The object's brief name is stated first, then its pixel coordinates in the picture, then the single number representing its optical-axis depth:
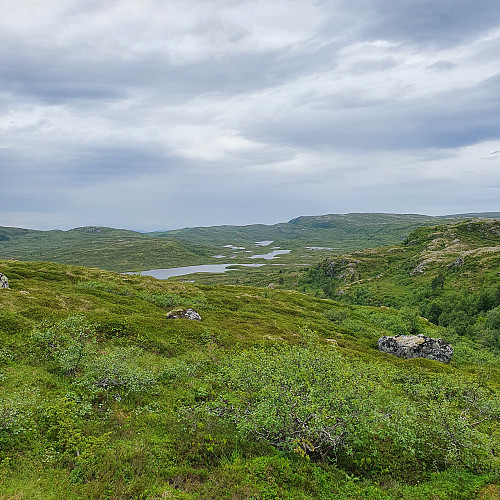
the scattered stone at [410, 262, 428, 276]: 169.77
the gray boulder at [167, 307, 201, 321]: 45.88
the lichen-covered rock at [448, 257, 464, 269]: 155.43
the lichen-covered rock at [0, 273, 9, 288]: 45.03
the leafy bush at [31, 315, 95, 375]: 22.29
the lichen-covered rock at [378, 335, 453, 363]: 52.41
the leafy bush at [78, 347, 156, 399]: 20.72
